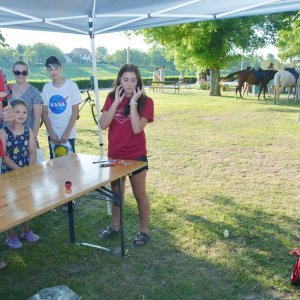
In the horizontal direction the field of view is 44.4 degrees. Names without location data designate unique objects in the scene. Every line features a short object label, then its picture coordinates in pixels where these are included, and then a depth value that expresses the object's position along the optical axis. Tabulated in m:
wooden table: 2.27
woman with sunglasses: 4.02
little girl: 3.50
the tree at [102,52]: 102.09
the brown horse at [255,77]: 20.03
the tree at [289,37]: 16.19
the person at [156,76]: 30.06
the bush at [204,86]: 30.73
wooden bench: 27.52
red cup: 2.65
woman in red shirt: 3.35
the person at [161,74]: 31.55
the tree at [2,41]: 7.91
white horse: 17.62
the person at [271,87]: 24.52
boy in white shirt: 4.26
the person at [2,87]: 3.21
